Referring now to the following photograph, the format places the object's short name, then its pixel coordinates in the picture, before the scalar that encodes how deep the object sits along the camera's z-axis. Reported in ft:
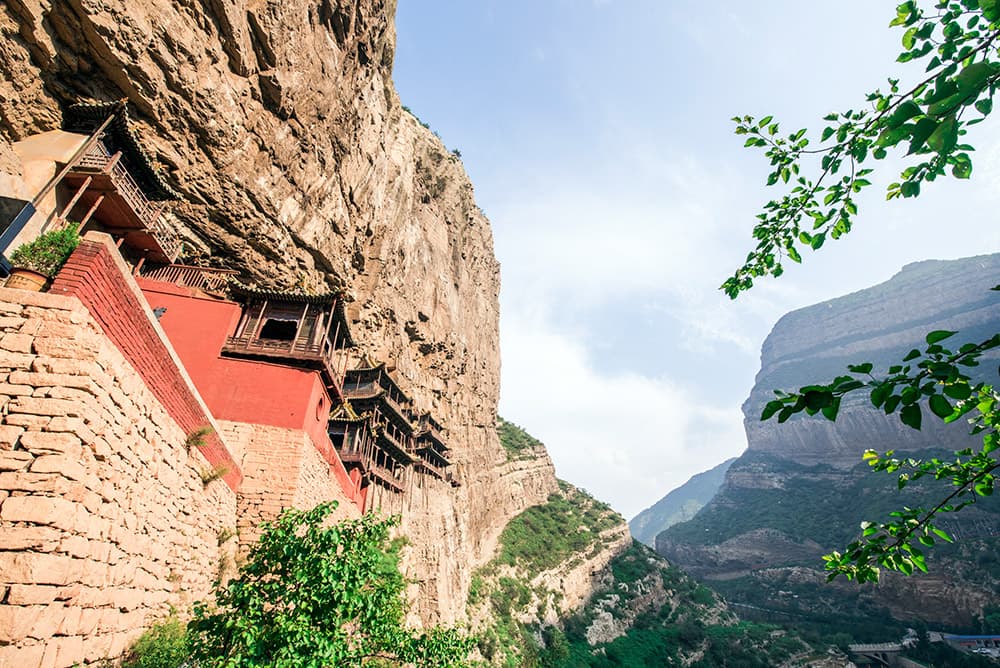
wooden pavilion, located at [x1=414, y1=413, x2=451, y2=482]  99.14
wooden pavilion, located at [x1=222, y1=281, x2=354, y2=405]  44.75
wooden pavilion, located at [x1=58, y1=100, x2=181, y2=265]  40.83
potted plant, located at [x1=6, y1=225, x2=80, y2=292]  20.98
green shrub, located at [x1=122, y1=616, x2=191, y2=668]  19.42
